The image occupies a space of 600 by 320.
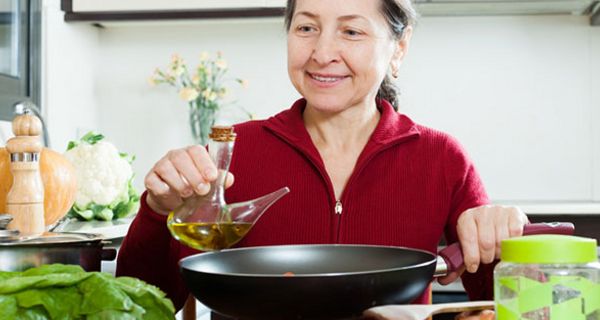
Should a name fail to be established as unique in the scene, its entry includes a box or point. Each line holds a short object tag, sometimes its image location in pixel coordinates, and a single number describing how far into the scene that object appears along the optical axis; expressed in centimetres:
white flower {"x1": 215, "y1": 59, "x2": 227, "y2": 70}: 295
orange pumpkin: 147
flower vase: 296
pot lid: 81
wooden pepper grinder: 106
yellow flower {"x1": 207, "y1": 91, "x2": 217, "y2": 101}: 293
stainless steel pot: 80
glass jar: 58
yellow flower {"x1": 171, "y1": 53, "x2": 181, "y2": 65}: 299
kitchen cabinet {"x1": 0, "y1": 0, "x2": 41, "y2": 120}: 262
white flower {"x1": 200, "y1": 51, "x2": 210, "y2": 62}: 297
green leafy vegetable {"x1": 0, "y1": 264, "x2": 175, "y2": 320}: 67
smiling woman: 132
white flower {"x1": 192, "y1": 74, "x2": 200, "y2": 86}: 296
